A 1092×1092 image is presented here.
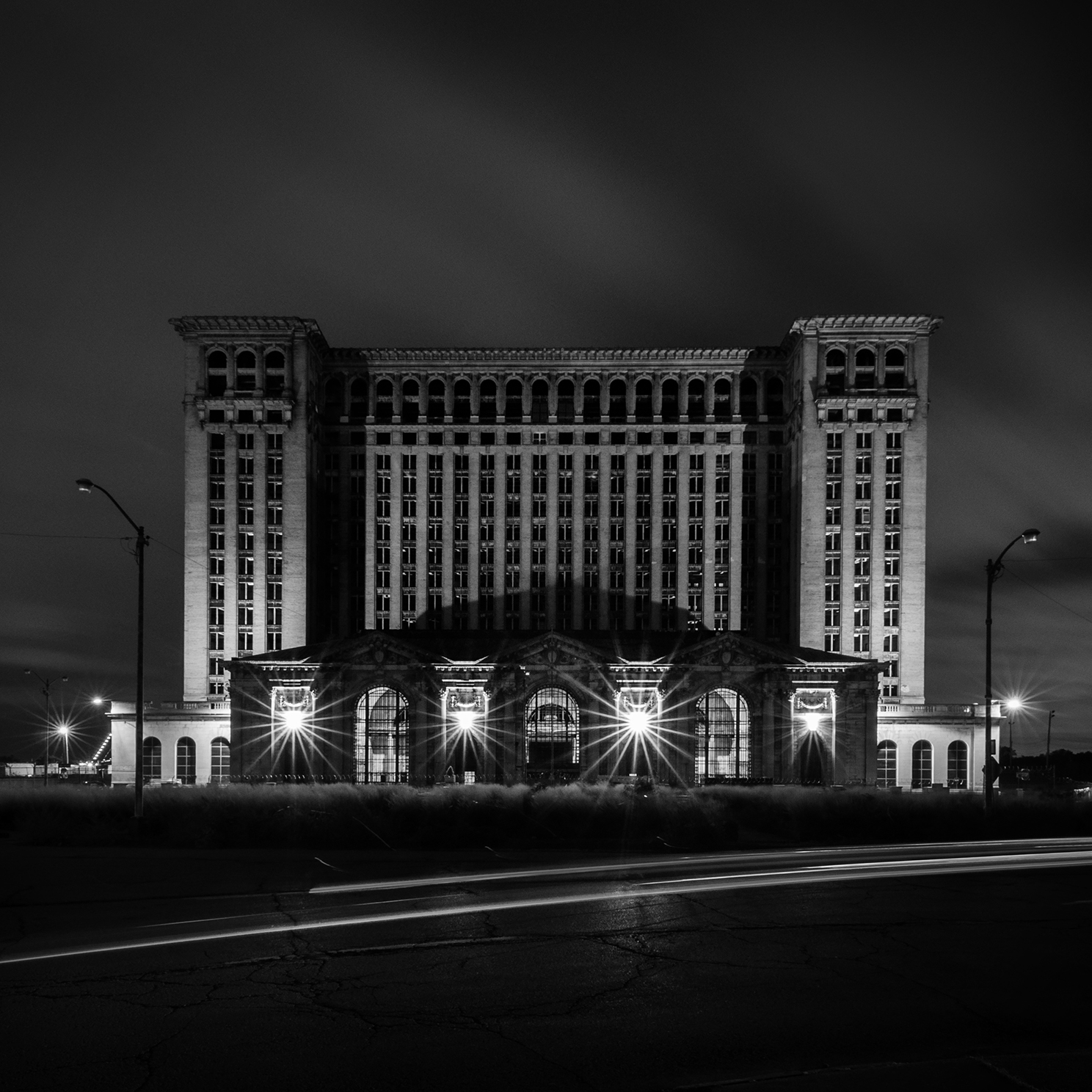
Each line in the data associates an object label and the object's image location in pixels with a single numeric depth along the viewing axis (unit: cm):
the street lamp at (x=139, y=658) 3253
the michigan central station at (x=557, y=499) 9406
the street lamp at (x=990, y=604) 3566
